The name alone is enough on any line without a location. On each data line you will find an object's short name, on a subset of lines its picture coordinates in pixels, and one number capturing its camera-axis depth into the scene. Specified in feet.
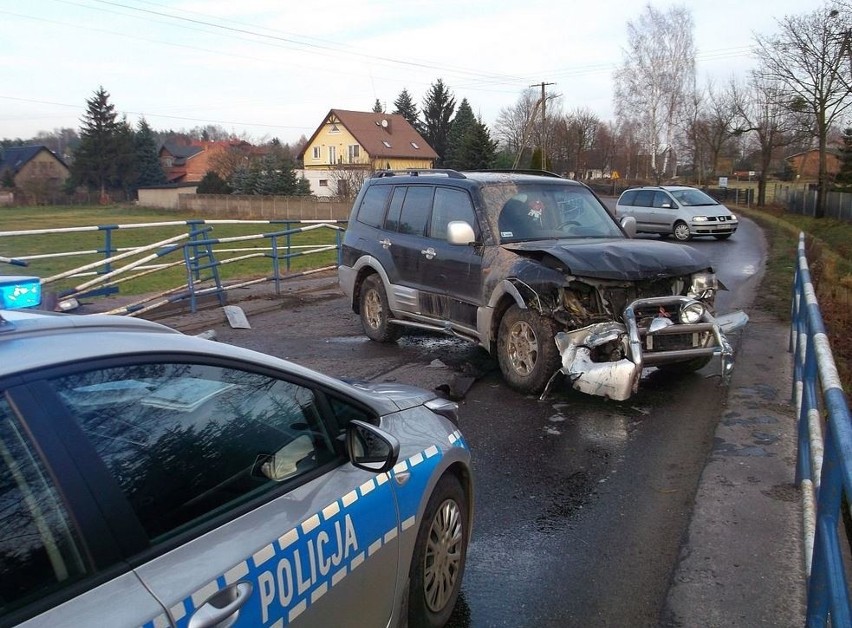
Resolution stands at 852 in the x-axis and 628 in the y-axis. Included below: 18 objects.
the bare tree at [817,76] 103.55
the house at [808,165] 216.33
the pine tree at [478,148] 170.91
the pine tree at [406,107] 268.62
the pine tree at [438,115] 256.32
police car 5.71
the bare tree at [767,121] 118.42
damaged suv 20.90
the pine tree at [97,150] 248.32
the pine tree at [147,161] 261.24
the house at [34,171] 219.82
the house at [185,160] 318.65
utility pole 163.82
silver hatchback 71.26
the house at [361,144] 224.12
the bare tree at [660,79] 197.16
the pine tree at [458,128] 229.66
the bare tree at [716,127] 164.04
